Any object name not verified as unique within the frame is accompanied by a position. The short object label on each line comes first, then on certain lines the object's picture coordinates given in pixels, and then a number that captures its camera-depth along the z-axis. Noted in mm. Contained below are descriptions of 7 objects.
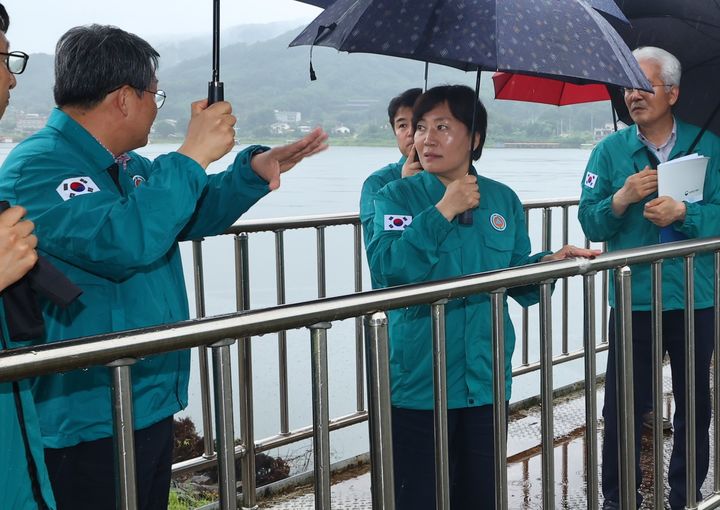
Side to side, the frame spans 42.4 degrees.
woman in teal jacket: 2387
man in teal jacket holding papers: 3145
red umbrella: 4035
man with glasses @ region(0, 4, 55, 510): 1418
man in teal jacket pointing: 1903
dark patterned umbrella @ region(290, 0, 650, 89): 2355
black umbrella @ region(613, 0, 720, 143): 3178
